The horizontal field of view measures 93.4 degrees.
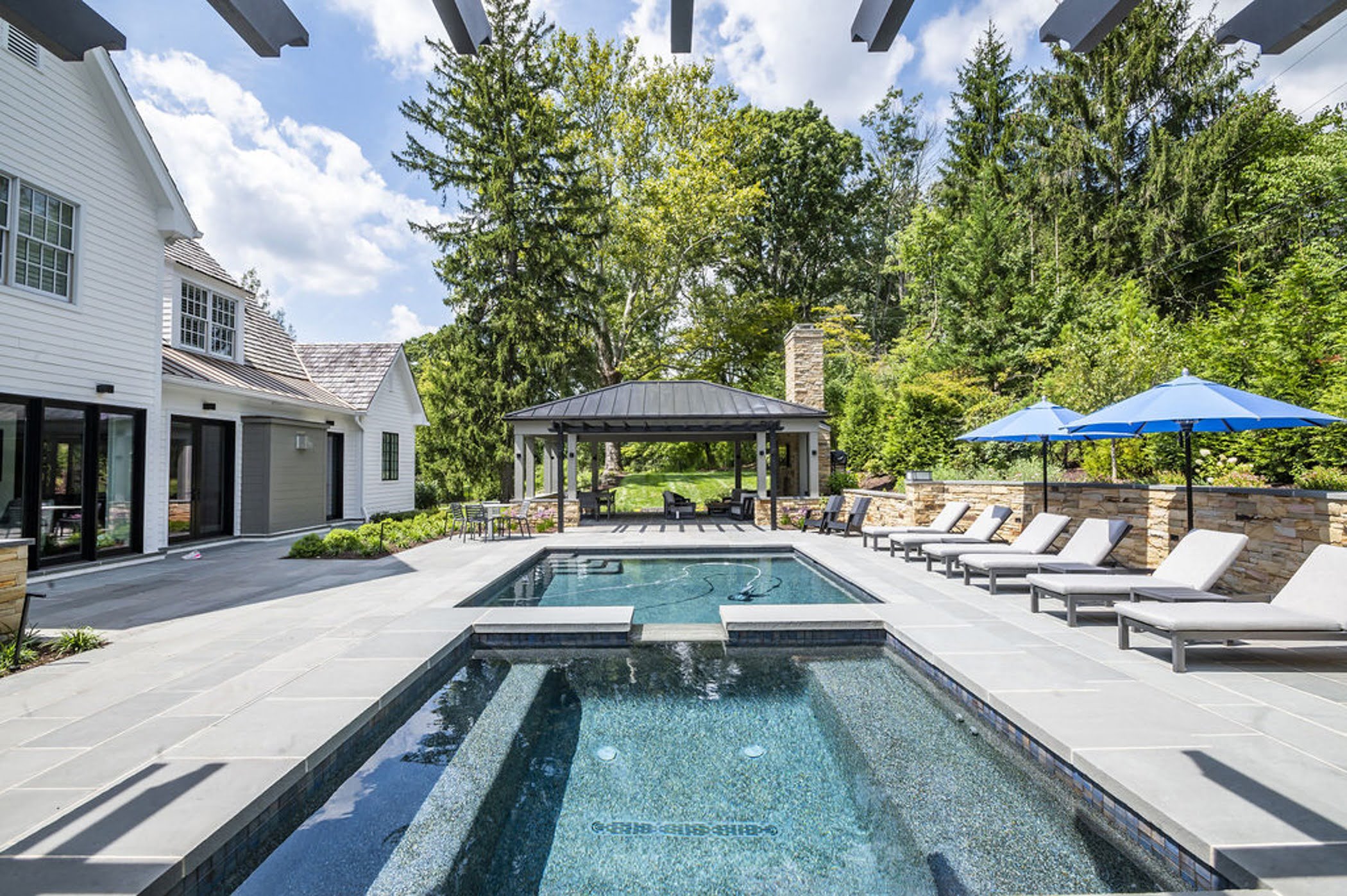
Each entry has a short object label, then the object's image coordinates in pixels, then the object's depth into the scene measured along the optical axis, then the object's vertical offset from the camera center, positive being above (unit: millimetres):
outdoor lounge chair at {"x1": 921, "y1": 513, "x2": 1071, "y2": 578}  8312 -967
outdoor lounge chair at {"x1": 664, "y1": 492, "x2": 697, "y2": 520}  17656 -1107
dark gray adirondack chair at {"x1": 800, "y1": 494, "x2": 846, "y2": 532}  14086 -1017
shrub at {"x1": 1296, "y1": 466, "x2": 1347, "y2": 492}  7733 -100
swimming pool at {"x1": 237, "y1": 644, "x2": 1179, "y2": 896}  2812 -1794
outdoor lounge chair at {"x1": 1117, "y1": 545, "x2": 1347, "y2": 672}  4648 -1092
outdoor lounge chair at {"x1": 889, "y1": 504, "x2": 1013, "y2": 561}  9922 -1047
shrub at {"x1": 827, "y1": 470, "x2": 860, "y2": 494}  18359 -339
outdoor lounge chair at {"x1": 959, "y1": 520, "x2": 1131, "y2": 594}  7430 -1023
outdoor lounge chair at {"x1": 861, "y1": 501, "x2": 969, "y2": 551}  10820 -932
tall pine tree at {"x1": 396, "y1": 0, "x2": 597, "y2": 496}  21719 +8057
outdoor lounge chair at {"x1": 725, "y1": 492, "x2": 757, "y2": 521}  17281 -1084
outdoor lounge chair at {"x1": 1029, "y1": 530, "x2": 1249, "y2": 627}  5789 -1000
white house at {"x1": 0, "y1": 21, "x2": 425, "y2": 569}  8273 +1697
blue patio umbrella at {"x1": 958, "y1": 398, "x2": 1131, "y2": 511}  9094 +664
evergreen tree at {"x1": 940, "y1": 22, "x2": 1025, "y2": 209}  28269 +16365
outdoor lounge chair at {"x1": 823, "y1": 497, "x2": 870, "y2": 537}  13133 -967
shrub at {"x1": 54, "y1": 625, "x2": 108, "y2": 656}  5309 -1481
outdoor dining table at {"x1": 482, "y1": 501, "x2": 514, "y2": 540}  14124 -1010
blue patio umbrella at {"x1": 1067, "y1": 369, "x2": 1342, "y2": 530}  6059 +608
